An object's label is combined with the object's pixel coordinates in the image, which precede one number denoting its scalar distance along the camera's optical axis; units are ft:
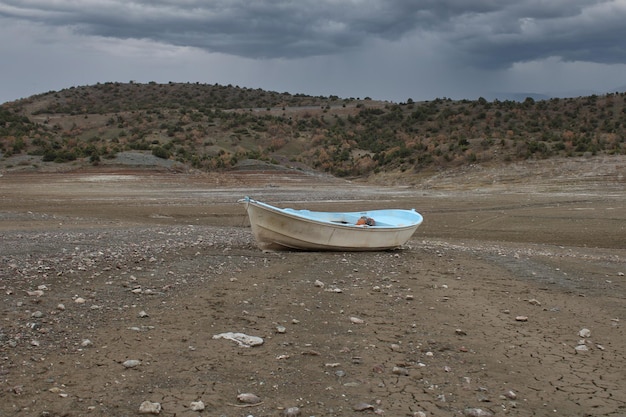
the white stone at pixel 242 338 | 23.63
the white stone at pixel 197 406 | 18.15
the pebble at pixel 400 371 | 21.47
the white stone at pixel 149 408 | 17.80
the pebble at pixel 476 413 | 18.51
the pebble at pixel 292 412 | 18.03
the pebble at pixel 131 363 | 20.90
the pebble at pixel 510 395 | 19.89
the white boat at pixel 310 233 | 44.16
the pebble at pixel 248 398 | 18.78
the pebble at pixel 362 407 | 18.63
